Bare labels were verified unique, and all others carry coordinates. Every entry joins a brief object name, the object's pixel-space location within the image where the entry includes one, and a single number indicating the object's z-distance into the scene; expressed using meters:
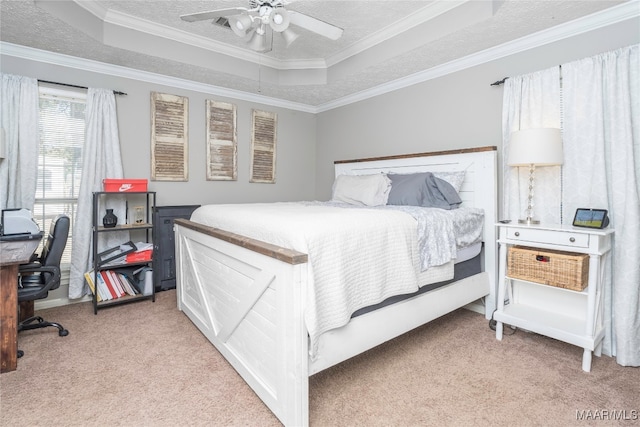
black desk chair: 2.33
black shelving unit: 2.93
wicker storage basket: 2.07
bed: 1.44
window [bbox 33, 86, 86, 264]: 3.05
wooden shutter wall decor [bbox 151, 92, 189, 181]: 3.59
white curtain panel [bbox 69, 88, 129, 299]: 3.15
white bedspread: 1.49
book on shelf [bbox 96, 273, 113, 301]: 3.05
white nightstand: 2.04
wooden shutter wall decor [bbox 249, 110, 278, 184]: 4.35
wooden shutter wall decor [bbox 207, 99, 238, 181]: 3.98
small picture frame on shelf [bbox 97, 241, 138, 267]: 3.00
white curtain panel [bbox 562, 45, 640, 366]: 2.11
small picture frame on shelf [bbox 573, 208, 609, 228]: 2.12
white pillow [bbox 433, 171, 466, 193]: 2.96
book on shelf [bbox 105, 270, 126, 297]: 3.14
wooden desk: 1.96
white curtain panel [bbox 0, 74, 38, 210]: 2.78
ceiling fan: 1.99
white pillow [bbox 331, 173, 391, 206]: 3.09
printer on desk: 2.50
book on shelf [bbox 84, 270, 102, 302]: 3.04
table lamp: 2.25
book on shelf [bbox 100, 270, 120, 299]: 3.09
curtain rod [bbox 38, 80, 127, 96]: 2.97
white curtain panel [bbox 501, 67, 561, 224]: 2.50
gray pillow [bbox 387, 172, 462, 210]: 2.84
